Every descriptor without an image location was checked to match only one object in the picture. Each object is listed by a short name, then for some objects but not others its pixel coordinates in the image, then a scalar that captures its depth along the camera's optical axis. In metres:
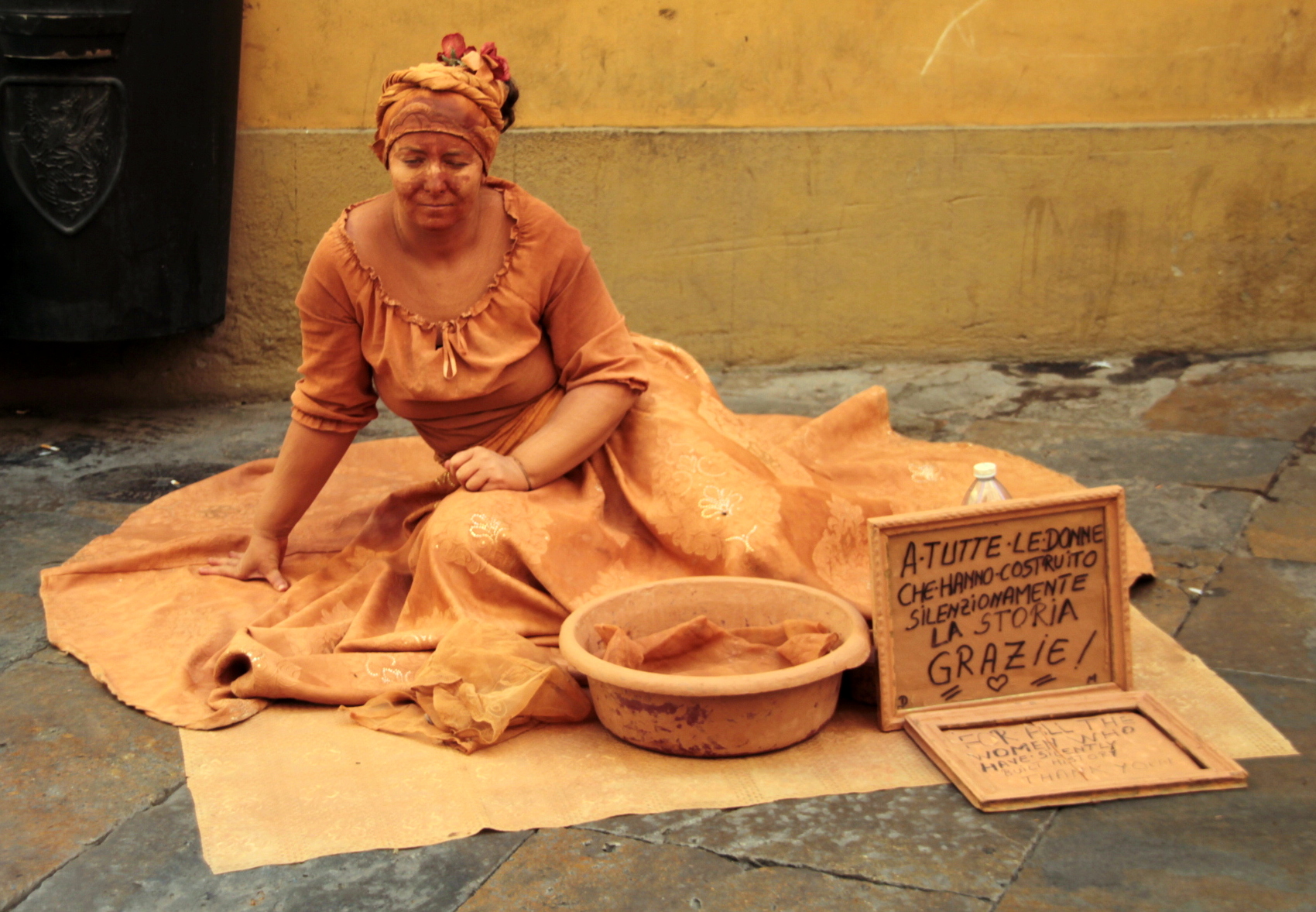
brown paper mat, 2.31
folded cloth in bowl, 2.64
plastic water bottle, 2.69
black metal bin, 4.41
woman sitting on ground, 2.82
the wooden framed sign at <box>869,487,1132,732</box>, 2.54
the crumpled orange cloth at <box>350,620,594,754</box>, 2.57
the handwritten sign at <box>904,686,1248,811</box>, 2.33
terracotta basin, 2.40
